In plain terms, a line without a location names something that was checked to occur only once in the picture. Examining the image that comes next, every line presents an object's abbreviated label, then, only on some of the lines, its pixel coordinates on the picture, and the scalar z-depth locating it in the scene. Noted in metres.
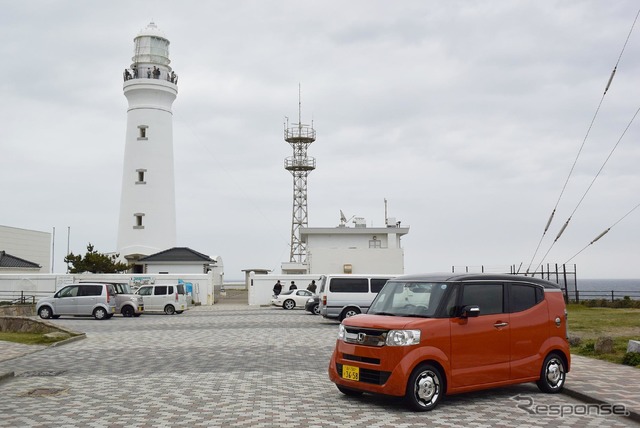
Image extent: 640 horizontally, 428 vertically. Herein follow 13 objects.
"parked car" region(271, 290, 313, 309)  36.12
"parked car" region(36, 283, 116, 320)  27.56
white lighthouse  48.22
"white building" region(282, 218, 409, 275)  45.53
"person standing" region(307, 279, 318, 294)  37.75
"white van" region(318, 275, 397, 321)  23.73
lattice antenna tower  62.16
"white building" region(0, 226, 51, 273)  49.97
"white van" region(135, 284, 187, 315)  32.44
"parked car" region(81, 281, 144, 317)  29.69
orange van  8.35
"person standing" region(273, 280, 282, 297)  39.75
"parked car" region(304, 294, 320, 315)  30.08
